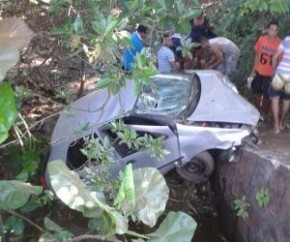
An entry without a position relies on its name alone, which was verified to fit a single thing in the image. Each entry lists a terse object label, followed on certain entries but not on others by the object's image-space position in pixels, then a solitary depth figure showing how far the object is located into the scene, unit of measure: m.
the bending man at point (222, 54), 8.78
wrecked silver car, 6.75
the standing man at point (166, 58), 8.09
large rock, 5.98
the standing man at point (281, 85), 6.97
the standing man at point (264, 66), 7.48
